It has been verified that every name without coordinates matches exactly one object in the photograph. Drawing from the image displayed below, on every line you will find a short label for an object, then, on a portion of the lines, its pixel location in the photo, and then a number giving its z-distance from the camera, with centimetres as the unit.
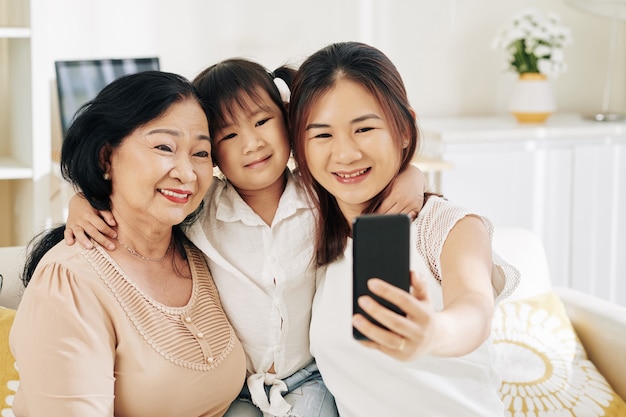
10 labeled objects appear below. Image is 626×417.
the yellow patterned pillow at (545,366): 187
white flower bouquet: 330
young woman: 142
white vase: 333
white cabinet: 313
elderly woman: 132
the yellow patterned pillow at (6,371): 161
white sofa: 197
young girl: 155
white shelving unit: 254
